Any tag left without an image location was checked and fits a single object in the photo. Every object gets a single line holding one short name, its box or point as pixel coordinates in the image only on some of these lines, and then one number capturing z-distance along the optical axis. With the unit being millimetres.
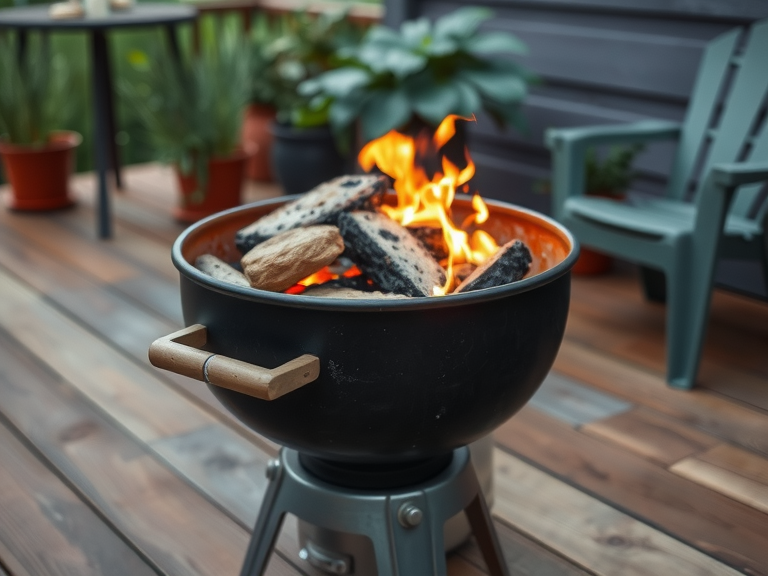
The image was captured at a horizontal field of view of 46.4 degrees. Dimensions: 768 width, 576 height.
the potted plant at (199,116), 3432
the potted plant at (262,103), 3955
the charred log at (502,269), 1233
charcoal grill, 1052
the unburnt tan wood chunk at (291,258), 1203
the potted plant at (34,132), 3502
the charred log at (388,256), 1265
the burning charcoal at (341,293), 1229
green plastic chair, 2164
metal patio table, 3146
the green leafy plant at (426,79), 3012
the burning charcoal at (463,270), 1416
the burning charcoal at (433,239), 1434
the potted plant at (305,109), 3711
